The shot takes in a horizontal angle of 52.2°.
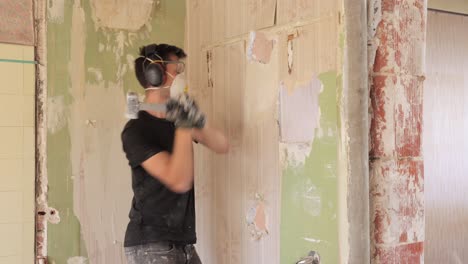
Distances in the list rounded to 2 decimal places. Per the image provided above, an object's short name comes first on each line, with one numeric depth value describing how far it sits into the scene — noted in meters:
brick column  1.45
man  1.77
